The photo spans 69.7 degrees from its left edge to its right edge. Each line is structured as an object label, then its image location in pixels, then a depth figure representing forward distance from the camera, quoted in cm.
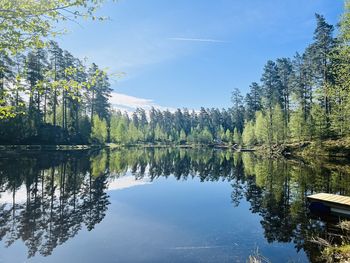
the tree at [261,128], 6103
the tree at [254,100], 9431
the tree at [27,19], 494
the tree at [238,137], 8987
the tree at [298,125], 4784
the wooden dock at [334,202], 1147
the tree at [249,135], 7361
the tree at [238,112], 12294
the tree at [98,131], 6962
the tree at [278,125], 5684
